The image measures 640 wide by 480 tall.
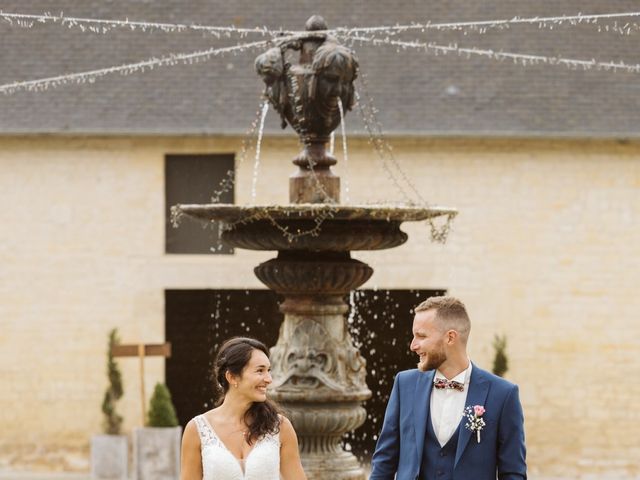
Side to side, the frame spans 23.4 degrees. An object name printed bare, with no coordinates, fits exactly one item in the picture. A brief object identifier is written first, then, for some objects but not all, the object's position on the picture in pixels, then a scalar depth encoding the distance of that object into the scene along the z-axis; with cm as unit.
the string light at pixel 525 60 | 2077
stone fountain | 1035
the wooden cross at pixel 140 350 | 1755
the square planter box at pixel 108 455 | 1794
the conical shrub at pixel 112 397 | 2048
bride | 580
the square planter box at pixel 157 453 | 1627
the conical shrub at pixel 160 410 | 1878
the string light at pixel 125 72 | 2050
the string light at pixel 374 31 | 2091
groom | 574
